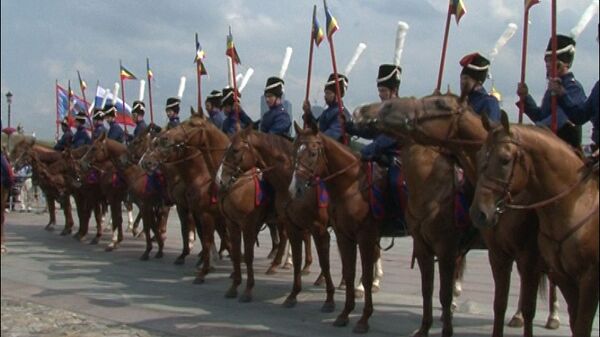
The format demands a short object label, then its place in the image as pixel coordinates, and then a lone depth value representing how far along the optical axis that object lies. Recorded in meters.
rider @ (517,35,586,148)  6.90
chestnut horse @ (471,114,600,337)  5.40
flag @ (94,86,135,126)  22.14
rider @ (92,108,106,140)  19.19
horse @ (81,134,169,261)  15.01
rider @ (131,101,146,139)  17.48
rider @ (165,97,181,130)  16.02
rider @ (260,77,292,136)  11.54
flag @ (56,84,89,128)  22.86
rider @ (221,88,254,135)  13.68
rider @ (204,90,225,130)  14.84
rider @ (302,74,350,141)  9.94
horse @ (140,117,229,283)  11.89
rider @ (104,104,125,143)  18.38
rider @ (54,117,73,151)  19.16
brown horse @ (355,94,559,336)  6.72
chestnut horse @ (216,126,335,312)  9.88
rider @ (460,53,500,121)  7.59
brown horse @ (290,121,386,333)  8.59
